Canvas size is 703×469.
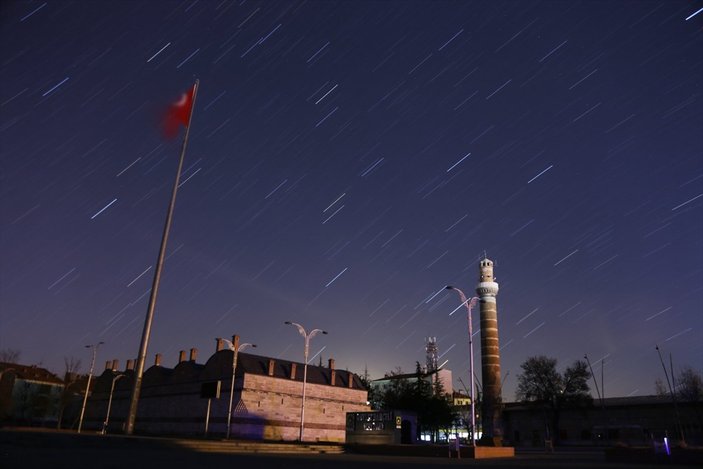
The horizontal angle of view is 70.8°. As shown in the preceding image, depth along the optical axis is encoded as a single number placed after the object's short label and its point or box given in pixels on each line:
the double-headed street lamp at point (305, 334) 43.14
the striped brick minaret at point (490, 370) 72.38
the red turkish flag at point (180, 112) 21.22
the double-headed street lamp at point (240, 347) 42.34
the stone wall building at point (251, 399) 52.25
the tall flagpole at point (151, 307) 16.62
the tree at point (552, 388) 71.19
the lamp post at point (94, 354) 57.74
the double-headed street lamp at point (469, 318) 30.81
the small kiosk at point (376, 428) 37.69
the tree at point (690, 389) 64.24
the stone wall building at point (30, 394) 83.81
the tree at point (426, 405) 69.00
